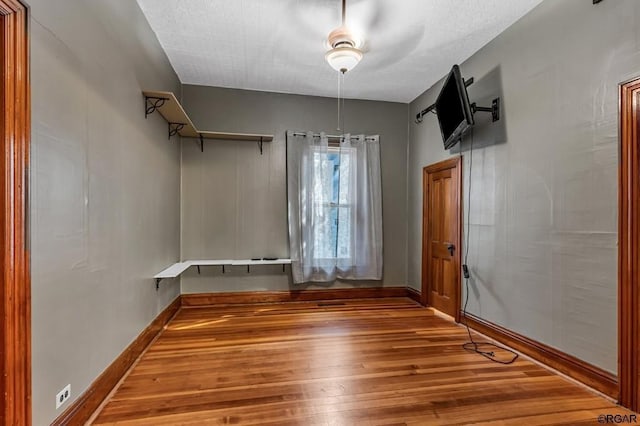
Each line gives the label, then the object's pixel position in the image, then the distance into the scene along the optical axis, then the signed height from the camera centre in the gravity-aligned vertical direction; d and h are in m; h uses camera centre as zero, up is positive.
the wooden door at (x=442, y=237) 3.62 -0.33
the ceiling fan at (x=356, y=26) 2.57 +1.70
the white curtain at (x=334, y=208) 4.36 +0.06
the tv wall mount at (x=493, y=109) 3.03 +1.01
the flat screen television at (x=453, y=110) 2.81 +1.01
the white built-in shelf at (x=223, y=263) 3.59 -0.64
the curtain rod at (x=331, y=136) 4.40 +1.10
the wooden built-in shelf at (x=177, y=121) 2.79 +1.03
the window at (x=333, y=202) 4.42 +0.15
